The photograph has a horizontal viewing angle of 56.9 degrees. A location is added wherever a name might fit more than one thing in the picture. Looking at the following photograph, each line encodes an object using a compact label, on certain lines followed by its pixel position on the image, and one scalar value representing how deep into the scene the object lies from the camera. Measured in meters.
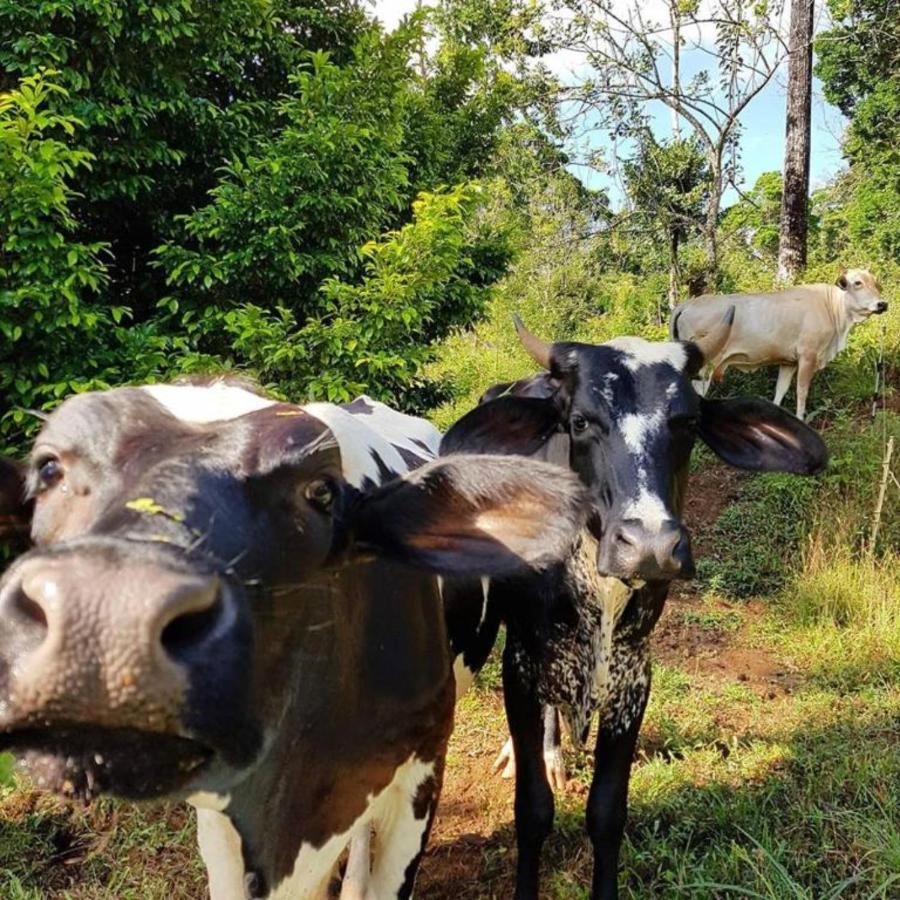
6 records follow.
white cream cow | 8.66
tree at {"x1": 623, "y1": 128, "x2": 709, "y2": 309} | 13.26
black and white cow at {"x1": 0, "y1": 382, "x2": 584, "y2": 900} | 1.11
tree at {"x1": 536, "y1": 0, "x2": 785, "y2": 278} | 11.18
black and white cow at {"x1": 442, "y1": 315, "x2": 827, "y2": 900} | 2.68
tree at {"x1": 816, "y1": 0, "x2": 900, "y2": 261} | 14.59
